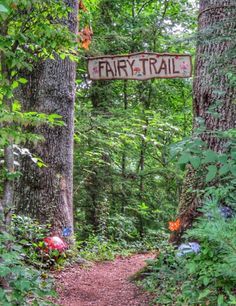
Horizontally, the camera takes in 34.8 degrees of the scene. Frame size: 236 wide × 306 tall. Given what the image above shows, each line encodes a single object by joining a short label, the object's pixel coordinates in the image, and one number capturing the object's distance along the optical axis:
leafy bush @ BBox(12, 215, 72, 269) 4.06
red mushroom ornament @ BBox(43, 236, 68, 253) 4.71
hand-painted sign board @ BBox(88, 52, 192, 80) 3.85
